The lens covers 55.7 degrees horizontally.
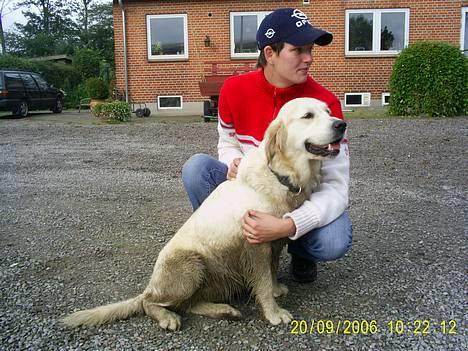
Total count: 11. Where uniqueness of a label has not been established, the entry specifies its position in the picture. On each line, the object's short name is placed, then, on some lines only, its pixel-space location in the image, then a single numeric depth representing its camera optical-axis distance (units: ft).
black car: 47.01
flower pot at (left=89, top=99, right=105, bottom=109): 50.72
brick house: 47.60
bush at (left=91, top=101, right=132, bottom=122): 40.11
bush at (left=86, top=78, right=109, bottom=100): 53.16
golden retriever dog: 7.90
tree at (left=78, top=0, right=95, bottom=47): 134.92
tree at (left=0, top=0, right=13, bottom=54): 103.19
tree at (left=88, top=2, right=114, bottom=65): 112.06
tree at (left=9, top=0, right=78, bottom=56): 131.34
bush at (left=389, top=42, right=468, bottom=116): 35.88
